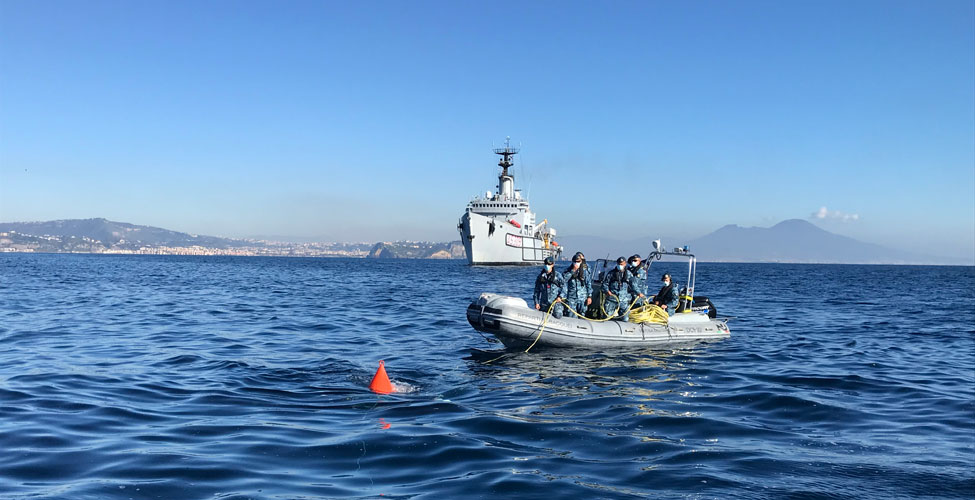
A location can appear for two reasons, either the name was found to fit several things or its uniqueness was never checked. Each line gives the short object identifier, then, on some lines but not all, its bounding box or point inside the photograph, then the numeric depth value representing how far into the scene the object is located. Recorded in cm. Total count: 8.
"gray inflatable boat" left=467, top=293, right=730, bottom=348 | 1485
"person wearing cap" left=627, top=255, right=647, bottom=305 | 1641
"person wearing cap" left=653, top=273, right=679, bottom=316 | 1736
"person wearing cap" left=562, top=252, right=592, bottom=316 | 1608
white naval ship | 7969
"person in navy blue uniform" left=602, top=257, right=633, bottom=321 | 1636
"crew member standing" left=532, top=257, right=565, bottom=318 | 1569
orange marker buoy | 1070
